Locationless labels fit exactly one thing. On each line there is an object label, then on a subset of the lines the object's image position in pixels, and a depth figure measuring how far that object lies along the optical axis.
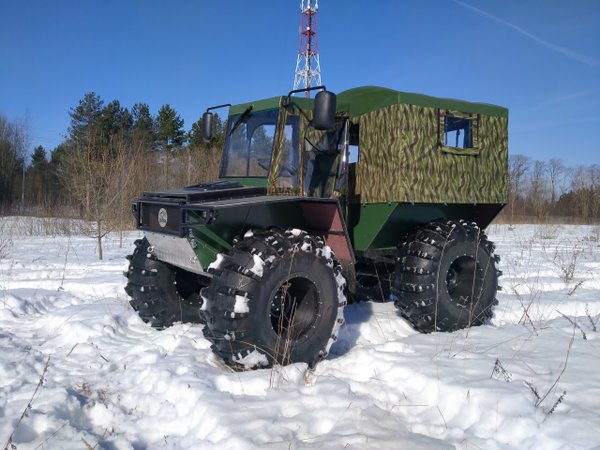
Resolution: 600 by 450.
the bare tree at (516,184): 30.92
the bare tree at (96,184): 9.86
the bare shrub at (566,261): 7.51
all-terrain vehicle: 3.41
